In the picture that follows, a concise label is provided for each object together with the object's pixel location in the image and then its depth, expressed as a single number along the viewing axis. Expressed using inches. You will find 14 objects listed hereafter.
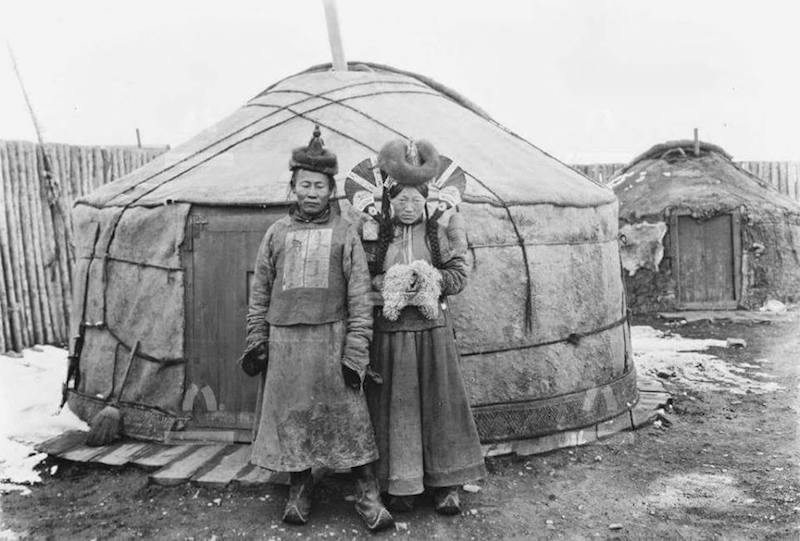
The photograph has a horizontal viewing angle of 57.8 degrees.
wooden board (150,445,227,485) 138.6
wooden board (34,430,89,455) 155.7
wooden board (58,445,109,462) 151.4
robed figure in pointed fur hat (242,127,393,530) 117.6
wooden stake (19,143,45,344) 258.8
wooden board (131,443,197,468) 146.8
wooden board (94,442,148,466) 149.3
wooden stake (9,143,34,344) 255.4
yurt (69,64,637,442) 159.8
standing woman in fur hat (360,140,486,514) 118.6
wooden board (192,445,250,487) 136.8
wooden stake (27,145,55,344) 262.4
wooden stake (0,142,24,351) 250.7
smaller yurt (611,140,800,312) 364.2
